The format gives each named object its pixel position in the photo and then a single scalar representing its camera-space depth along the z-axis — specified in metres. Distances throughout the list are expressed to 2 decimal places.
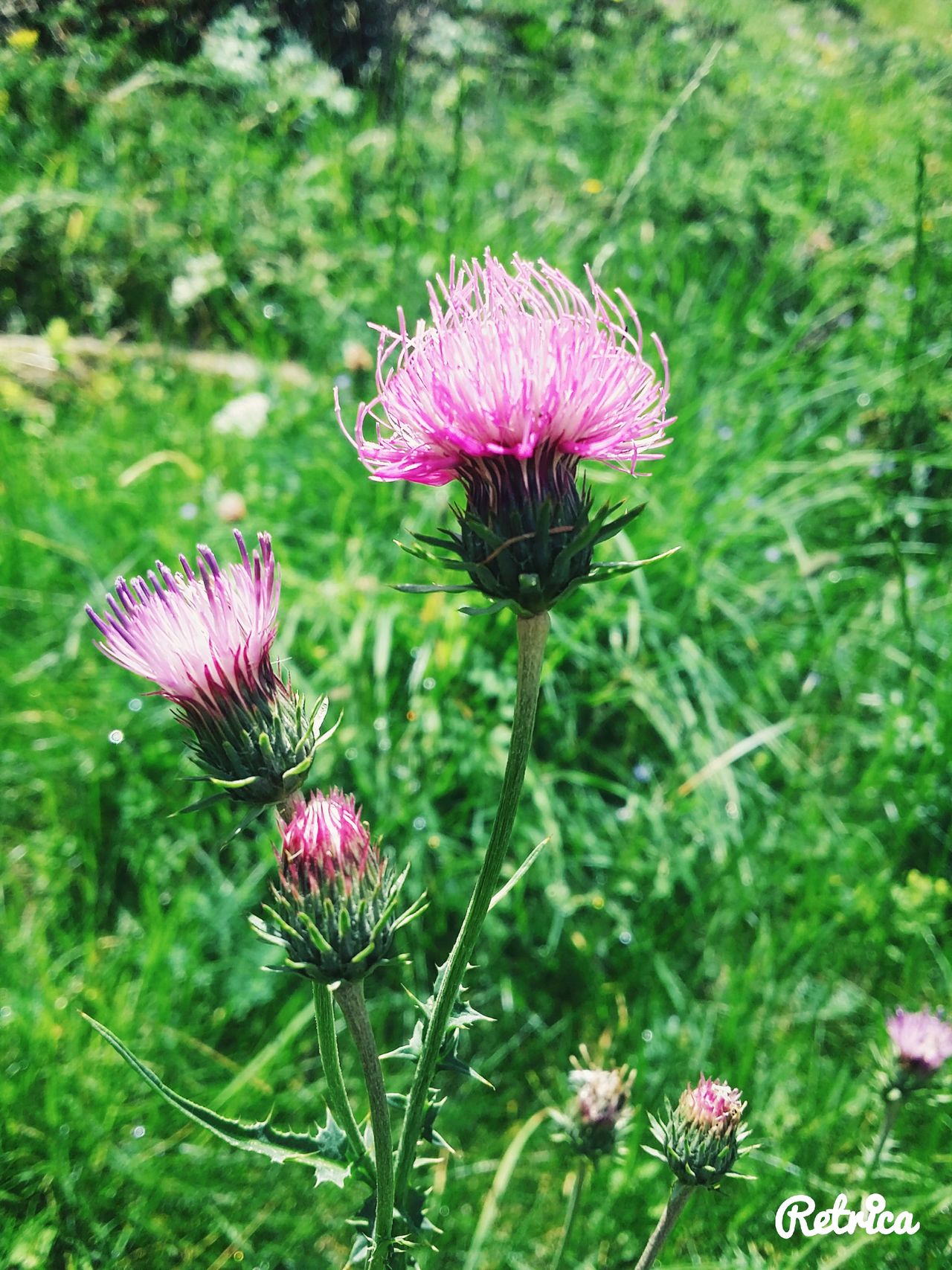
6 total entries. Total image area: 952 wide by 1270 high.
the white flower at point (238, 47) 0.62
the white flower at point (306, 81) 0.63
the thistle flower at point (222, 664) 0.14
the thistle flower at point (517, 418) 0.13
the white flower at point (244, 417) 0.41
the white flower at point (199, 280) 0.51
